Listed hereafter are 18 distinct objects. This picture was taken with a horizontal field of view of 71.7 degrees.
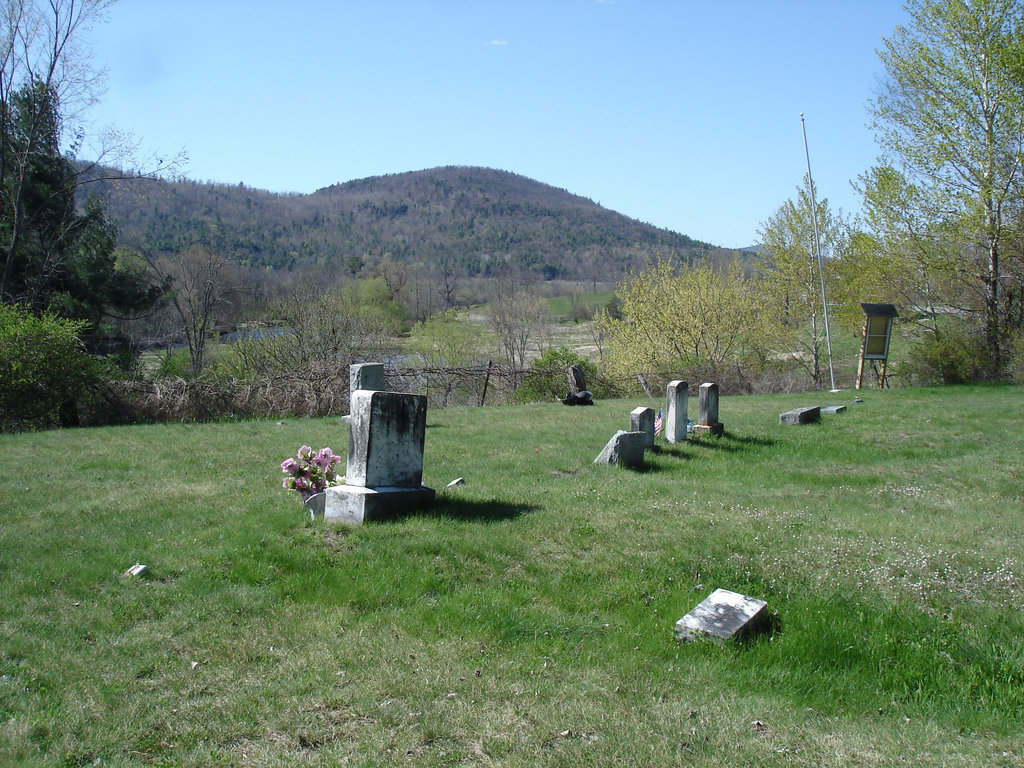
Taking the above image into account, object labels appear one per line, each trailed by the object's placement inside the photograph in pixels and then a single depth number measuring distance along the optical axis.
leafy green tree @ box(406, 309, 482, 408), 39.03
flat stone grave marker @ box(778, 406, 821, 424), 14.50
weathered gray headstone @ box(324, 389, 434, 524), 6.75
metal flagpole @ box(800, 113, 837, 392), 23.05
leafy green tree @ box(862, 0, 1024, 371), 21.97
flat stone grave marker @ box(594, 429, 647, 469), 10.34
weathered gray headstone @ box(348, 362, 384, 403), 15.01
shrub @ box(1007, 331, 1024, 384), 20.78
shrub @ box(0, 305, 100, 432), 14.55
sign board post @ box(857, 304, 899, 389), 21.50
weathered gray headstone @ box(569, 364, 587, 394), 20.08
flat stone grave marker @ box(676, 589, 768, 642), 4.55
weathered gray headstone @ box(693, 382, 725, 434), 13.09
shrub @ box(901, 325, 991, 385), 22.34
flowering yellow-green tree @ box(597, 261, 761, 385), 28.62
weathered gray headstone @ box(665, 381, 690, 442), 12.34
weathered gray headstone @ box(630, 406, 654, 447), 11.19
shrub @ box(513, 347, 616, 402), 21.97
